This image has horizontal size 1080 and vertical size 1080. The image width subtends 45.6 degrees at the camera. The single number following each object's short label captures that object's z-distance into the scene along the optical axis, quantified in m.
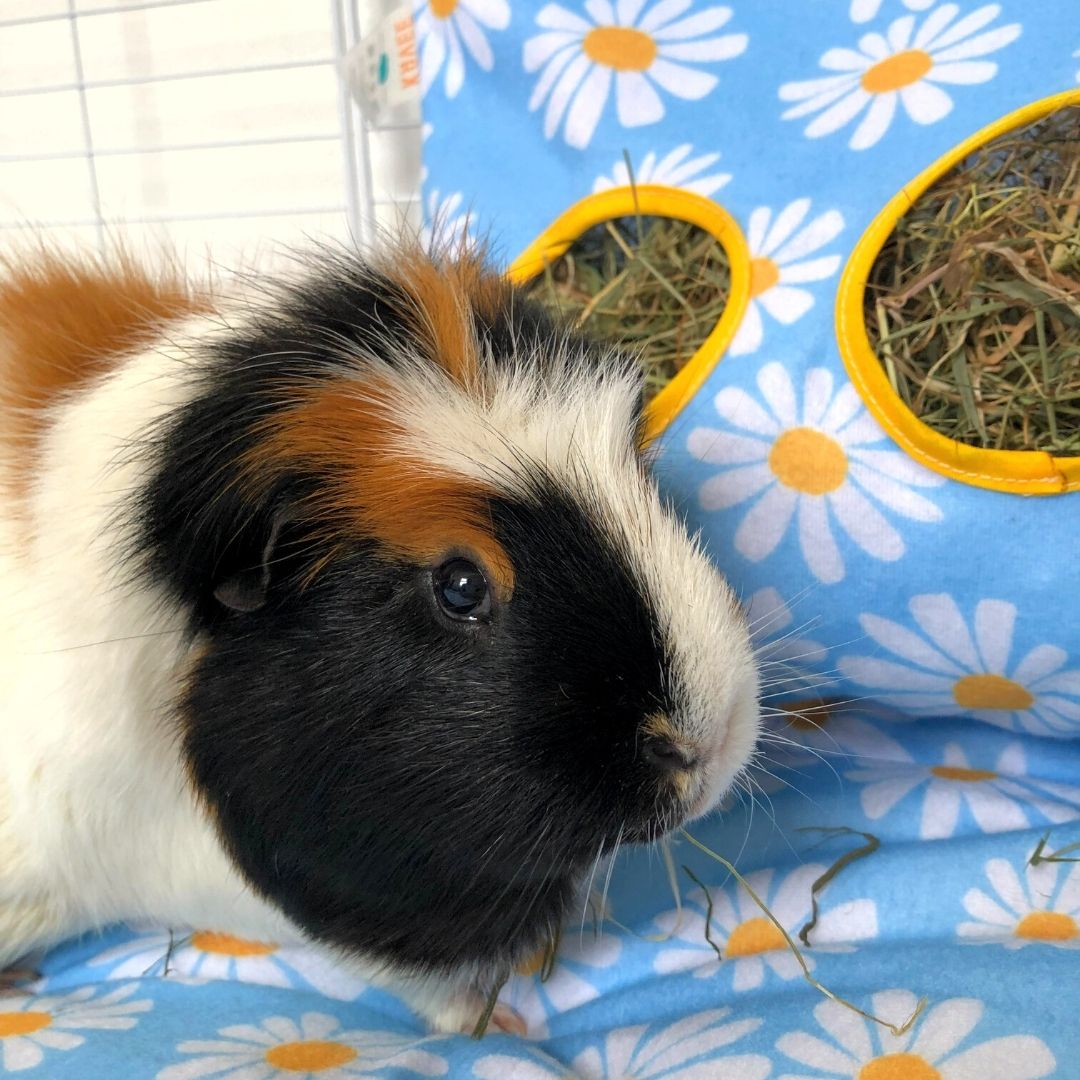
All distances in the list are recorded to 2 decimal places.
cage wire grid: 0.45
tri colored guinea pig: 0.22
